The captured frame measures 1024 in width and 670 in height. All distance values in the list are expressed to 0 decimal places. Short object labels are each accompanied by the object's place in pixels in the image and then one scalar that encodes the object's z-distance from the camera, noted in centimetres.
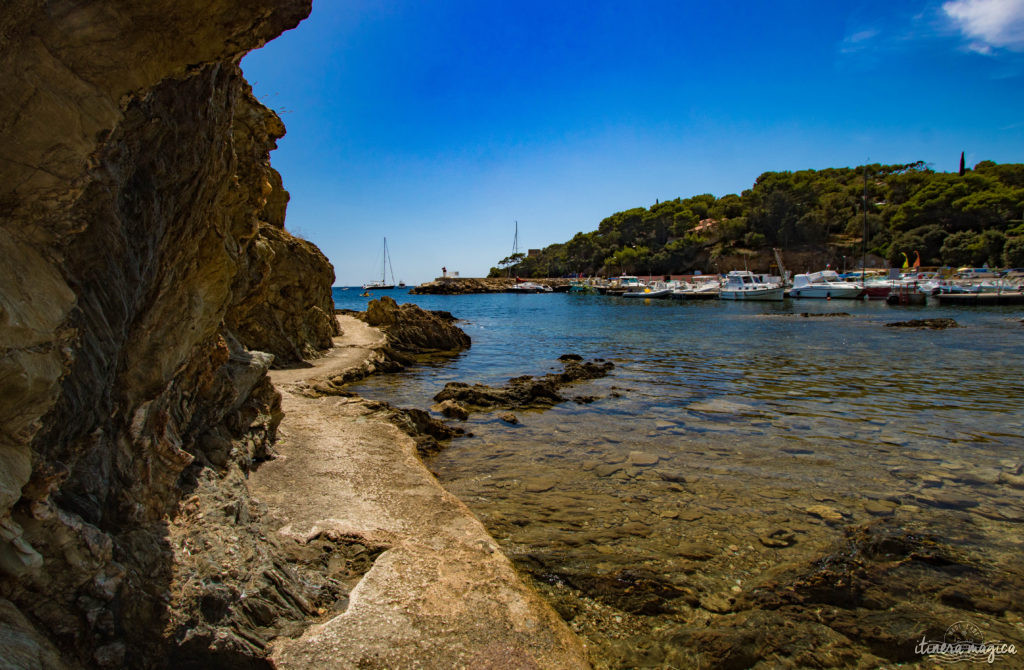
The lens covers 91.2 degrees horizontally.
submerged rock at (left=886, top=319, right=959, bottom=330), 3055
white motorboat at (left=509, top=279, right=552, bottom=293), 11129
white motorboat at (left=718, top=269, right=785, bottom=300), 6007
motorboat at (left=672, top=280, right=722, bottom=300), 6831
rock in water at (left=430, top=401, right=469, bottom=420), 1191
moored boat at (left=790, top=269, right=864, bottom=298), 5762
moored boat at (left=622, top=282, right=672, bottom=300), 7200
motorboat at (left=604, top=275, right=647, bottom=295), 8315
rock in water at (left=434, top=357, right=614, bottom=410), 1324
